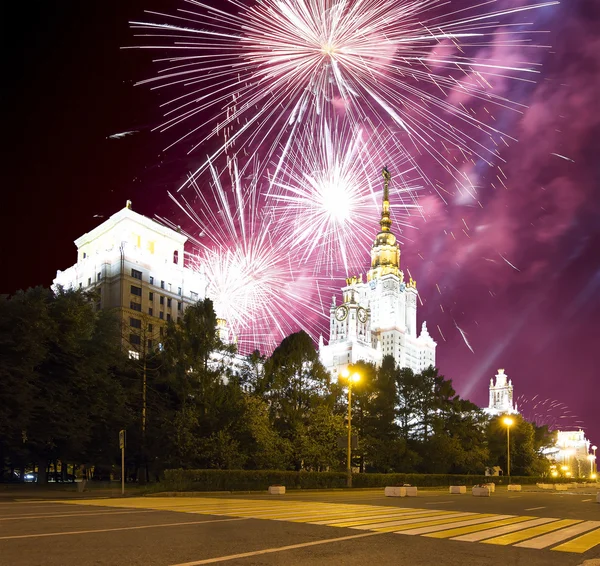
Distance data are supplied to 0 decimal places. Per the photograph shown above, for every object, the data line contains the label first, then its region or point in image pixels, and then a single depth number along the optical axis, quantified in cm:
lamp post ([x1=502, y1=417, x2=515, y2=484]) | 7185
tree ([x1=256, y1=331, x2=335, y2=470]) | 4628
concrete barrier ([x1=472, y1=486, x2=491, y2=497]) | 3803
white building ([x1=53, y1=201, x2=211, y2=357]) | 9906
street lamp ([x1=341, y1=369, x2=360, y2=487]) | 4178
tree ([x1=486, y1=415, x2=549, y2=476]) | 8352
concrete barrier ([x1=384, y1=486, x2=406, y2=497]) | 3366
